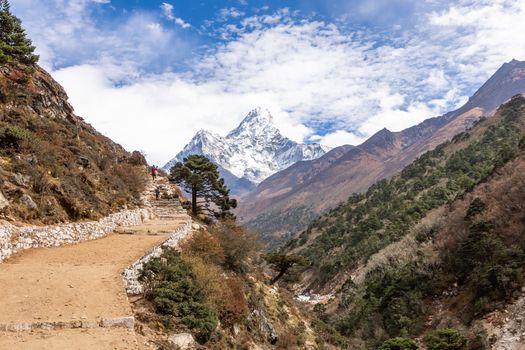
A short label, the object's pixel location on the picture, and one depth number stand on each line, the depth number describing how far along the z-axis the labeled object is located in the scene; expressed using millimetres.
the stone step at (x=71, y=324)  9672
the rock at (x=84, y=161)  25172
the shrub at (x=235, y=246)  22297
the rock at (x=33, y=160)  19688
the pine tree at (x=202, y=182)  32938
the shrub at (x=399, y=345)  17891
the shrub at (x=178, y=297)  12344
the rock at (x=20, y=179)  17844
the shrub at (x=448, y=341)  17156
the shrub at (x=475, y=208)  29819
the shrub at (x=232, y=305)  15355
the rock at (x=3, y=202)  15787
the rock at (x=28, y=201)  17062
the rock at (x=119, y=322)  10414
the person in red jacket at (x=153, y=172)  43059
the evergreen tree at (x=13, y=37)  28062
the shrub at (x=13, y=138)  20172
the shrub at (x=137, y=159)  45175
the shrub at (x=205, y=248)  19328
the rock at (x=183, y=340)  11146
